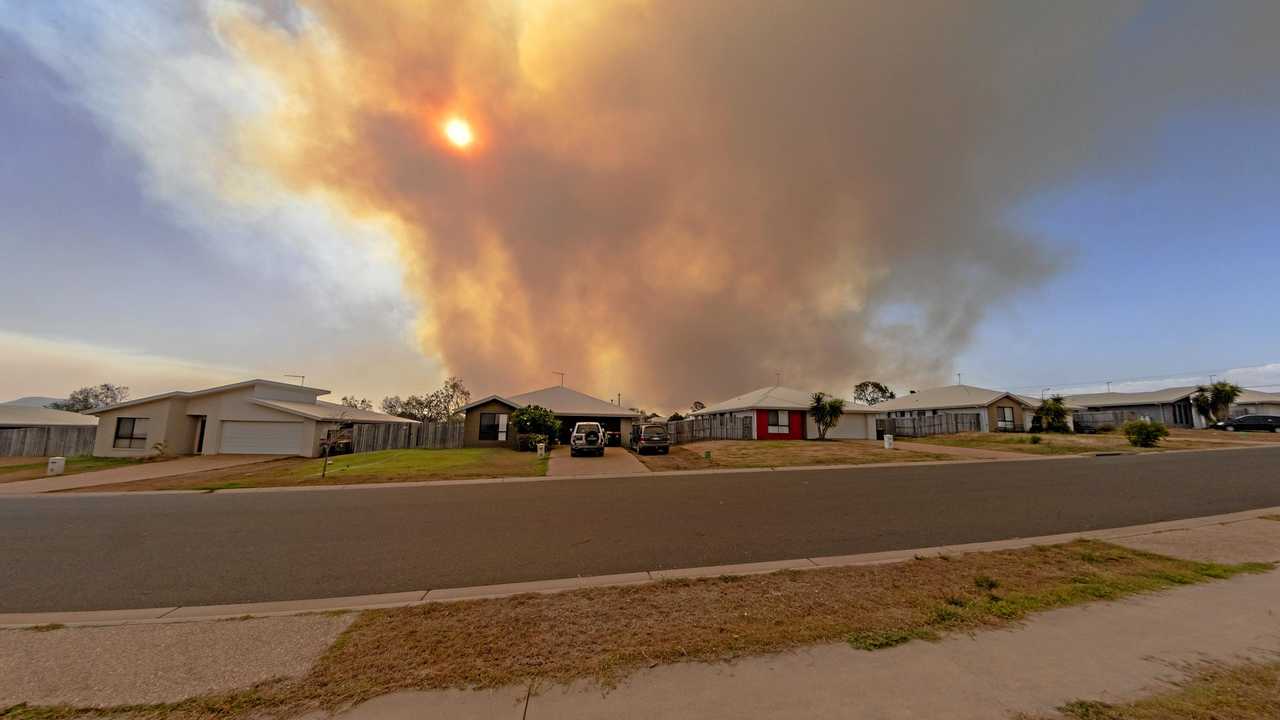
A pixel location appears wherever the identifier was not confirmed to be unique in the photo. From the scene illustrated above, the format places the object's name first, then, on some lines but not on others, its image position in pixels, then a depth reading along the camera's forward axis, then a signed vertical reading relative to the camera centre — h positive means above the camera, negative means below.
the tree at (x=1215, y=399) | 45.19 +3.27
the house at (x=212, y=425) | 28.25 -0.38
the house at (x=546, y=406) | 34.31 +0.77
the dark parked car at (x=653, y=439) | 28.50 -0.81
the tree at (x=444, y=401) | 68.19 +3.01
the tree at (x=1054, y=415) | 42.52 +1.44
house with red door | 39.03 +0.72
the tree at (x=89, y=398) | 74.31 +2.89
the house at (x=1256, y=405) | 53.06 +3.22
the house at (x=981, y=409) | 44.47 +2.08
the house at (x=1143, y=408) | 50.38 +2.75
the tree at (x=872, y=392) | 96.44 +7.30
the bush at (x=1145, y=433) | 27.61 -0.02
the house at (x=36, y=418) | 37.46 -0.15
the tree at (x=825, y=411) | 37.12 +1.30
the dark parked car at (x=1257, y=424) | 40.53 +0.89
